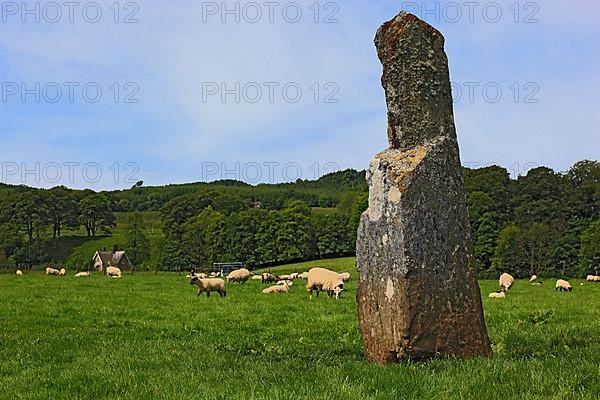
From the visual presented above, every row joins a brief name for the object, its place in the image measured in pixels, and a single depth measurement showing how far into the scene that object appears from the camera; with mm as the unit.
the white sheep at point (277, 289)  28488
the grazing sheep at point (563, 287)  33919
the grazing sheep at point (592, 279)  48838
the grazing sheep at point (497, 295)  25369
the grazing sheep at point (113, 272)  49919
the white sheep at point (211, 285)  26828
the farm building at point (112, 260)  90412
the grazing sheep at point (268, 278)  41531
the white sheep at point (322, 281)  26578
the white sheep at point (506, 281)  33844
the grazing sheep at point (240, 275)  40594
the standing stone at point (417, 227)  8555
